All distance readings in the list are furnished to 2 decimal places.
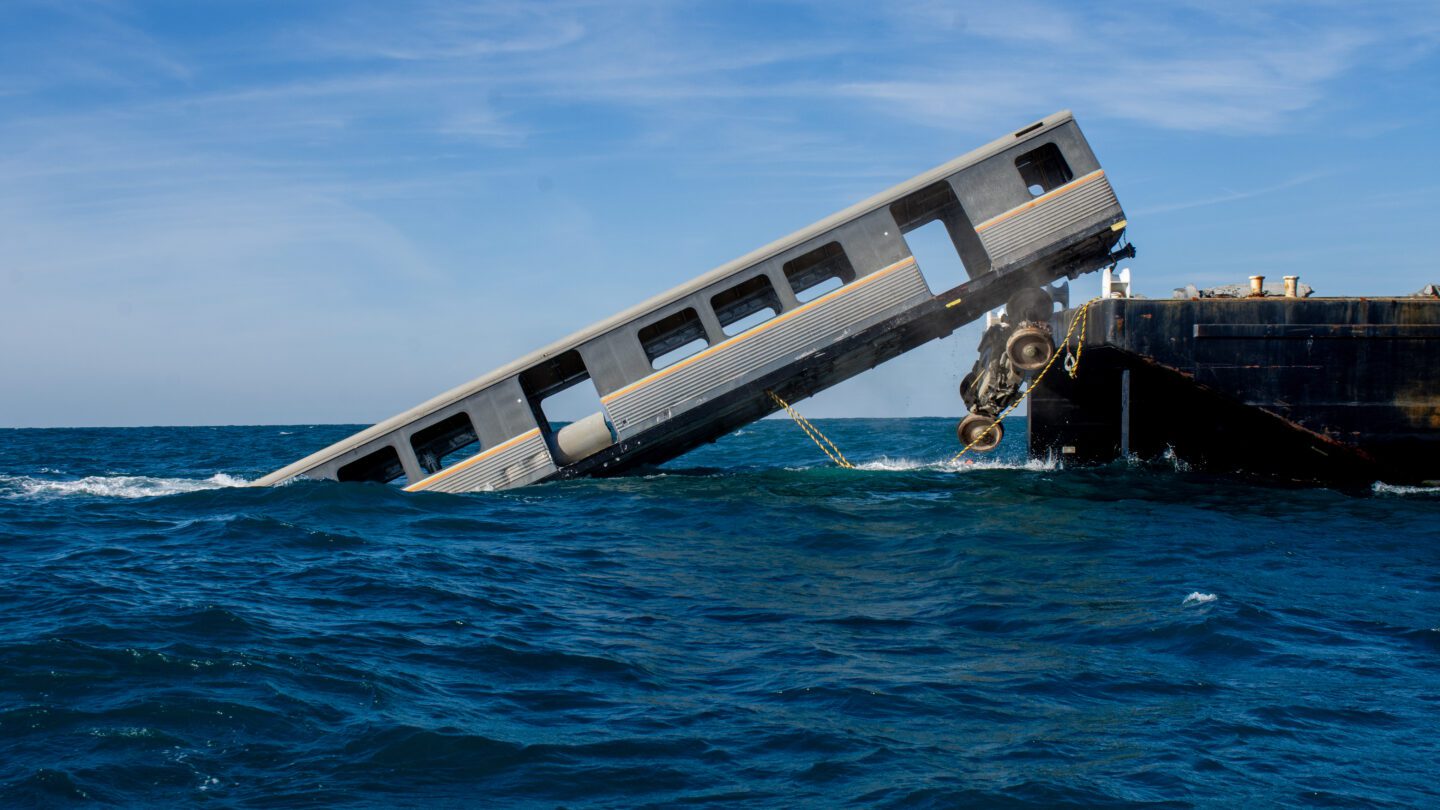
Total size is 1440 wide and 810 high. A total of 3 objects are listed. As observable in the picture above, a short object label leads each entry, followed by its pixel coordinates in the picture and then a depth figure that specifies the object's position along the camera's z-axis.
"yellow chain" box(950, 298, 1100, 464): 19.72
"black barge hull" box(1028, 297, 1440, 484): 18.78
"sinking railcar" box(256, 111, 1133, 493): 18.98
